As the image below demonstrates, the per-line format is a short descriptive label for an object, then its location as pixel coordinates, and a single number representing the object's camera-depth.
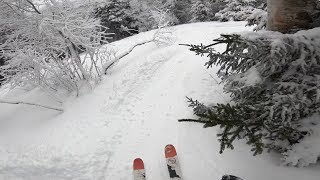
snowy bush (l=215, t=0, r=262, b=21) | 11.87
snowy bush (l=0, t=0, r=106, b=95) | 5.63
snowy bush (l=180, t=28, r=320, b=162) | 2.53
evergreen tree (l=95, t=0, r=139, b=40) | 15.22
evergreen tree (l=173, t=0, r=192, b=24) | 15.74
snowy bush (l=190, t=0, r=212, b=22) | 14.06
